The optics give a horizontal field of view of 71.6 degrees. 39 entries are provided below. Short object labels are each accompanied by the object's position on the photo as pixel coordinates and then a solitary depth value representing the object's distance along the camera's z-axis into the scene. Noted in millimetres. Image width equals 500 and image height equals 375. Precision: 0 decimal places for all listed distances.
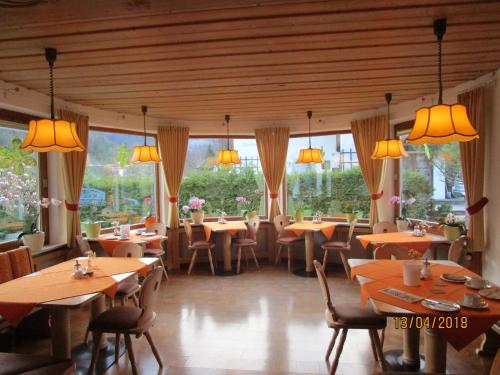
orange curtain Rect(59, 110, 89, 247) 4508
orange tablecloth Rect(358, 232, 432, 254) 3918
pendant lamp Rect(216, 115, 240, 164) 5289
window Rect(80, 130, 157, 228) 5133
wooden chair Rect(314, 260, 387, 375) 2502
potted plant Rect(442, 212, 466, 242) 3893
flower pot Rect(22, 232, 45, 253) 3844
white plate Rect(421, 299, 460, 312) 1909
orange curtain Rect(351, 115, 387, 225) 5277
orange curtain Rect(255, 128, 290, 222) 6160
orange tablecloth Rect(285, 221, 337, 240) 5261
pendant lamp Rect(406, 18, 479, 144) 2277
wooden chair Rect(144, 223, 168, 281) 5039
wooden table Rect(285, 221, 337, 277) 5297
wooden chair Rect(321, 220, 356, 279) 5273
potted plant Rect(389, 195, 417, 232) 4879
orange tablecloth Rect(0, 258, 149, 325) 2170
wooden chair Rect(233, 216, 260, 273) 5656
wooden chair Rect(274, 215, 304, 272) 5668
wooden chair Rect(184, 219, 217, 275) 5512
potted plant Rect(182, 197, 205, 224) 5837
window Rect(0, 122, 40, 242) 3879
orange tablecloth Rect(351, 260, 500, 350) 1831
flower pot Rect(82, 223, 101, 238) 4715
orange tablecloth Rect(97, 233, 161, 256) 4441
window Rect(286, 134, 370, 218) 5906
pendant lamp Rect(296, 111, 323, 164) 5086
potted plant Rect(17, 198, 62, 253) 3864
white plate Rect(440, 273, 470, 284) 2416
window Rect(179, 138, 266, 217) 6348
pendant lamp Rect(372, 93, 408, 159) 3943
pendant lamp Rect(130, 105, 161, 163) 4574
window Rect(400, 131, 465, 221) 4402
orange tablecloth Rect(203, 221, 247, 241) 5415
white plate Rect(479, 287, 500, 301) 2073
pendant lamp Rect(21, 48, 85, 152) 2570
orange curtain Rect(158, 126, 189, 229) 5840
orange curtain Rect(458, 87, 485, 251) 3672
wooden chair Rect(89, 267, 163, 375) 2555
